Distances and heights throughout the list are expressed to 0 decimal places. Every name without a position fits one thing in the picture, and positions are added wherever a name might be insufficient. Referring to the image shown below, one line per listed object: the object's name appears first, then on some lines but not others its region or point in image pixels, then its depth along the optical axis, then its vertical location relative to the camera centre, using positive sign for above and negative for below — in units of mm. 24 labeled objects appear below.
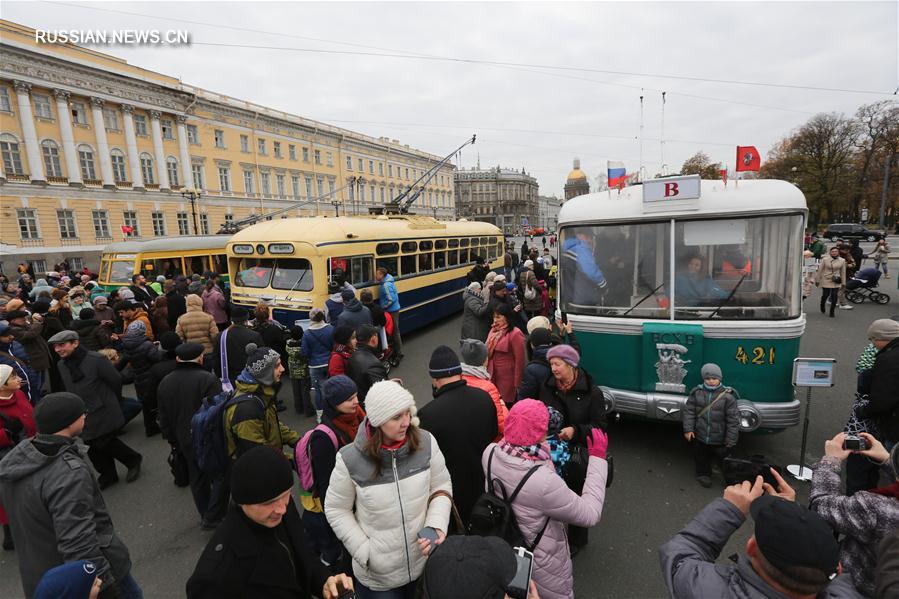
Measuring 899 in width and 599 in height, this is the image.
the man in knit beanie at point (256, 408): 3425 -1275
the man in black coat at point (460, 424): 2871 -1211
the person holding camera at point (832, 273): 11247 -1407
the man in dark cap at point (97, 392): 4738 -1519
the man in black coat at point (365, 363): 4531 -1284
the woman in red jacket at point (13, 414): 3764 -1359
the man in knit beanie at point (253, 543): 1763 -1214
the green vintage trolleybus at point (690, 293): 4520 -739
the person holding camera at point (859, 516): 2068 -1422
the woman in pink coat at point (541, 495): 2299 -1368
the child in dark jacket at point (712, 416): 4355 -1864
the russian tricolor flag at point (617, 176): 5441 +615
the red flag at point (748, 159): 4938 +668
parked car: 36281 -1264
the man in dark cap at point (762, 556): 1448 -1208
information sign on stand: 4117 -1401
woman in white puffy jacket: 2283 -1333
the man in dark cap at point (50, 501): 2387 -1321
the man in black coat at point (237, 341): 6012 -1295
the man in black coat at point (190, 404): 4148 -1450
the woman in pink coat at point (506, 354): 5199 -1415
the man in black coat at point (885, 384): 3512 -1321
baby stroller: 12812 -2029
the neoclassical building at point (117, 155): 30750 +7810
